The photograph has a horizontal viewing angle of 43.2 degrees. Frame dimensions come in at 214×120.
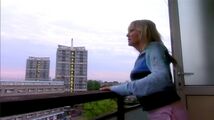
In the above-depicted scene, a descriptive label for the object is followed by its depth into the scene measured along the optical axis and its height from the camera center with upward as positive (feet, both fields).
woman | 3.91 +0.05
